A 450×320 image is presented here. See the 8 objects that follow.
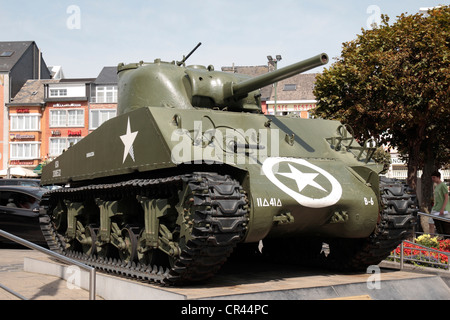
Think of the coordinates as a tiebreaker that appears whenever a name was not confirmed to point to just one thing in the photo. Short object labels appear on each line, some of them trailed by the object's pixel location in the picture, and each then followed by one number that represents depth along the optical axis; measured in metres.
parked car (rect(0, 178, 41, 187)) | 22.64
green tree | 15.59
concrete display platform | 7.16
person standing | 13.16
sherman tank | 7.33
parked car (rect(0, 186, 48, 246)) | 15.10
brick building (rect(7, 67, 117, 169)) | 49.94
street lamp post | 32.80
